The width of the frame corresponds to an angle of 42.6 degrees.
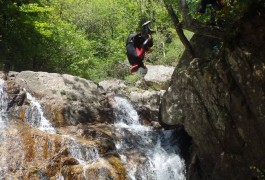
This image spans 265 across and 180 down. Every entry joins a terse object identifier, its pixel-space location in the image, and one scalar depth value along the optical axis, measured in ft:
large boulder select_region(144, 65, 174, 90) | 70.59
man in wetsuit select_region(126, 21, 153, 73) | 32.94
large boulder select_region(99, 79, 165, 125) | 59.36
